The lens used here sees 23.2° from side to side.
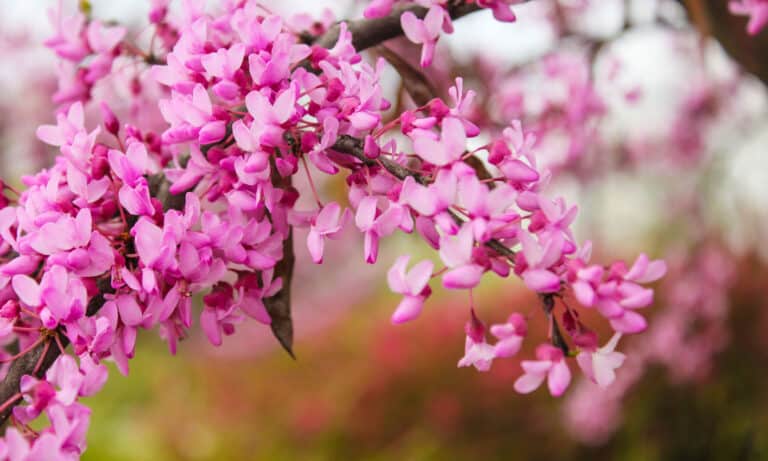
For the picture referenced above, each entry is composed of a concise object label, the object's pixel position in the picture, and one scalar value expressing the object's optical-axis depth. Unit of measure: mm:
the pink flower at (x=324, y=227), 330
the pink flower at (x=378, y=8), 346
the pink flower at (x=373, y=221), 317
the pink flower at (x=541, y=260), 307
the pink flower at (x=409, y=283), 319
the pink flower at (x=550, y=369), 313
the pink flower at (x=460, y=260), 308
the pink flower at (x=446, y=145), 313
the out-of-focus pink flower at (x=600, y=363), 315
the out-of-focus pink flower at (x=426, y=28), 340
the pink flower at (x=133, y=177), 324
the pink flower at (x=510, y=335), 316
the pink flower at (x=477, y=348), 319
